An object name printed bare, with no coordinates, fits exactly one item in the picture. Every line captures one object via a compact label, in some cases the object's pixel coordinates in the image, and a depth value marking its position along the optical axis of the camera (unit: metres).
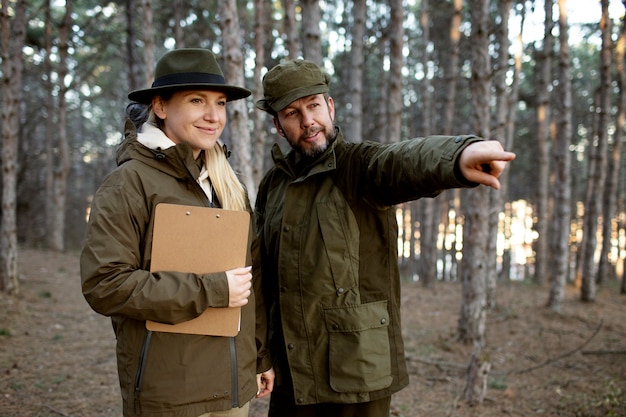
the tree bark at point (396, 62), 9.03
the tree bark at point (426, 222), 13.94
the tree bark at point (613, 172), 11.76
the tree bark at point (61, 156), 13.82
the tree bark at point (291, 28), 8.70
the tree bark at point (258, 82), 8.29
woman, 1.88
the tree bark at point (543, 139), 11.84
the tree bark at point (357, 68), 11.05
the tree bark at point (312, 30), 7.52
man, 2.38
